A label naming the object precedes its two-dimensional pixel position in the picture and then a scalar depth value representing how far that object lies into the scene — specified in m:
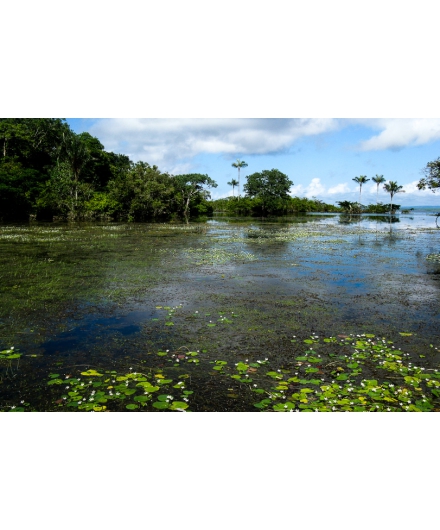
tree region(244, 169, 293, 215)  93.75
